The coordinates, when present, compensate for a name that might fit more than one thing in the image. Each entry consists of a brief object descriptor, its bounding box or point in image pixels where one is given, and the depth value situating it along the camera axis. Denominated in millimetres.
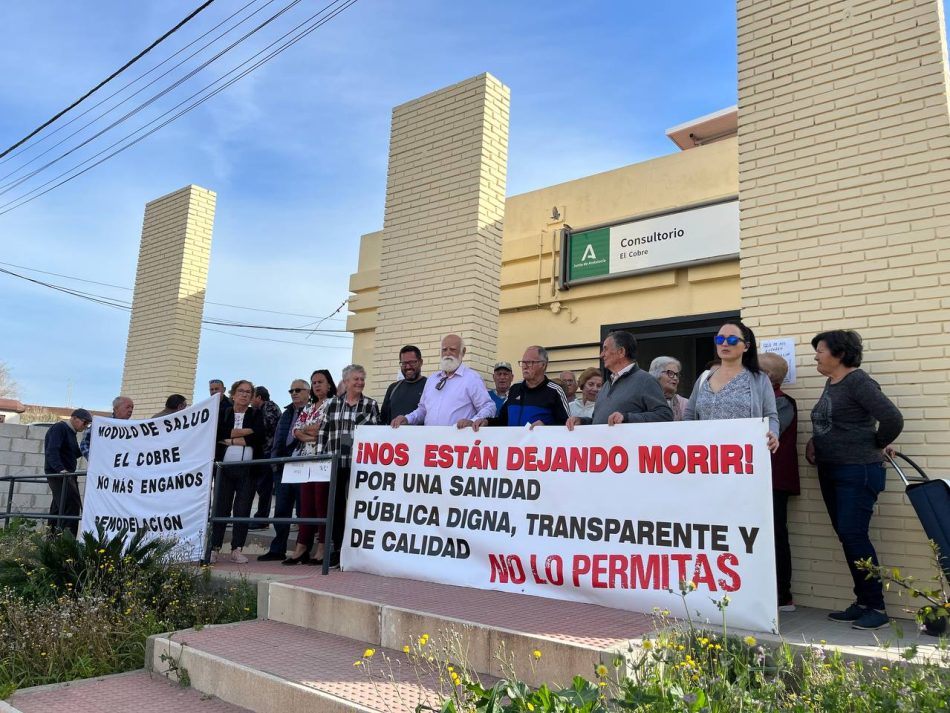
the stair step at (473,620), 3521
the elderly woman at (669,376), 5741
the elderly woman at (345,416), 6383
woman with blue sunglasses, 4578
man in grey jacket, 4730
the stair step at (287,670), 3414
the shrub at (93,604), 4551
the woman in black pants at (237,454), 7020
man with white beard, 6012
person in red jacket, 4895
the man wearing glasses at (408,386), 6457
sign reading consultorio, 8766
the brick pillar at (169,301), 11031
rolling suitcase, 4043
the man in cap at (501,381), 7053
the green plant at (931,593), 2680
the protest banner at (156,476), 6535
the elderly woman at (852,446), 4410
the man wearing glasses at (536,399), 5625
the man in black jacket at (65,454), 9062
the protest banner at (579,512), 4055
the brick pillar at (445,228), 7410
